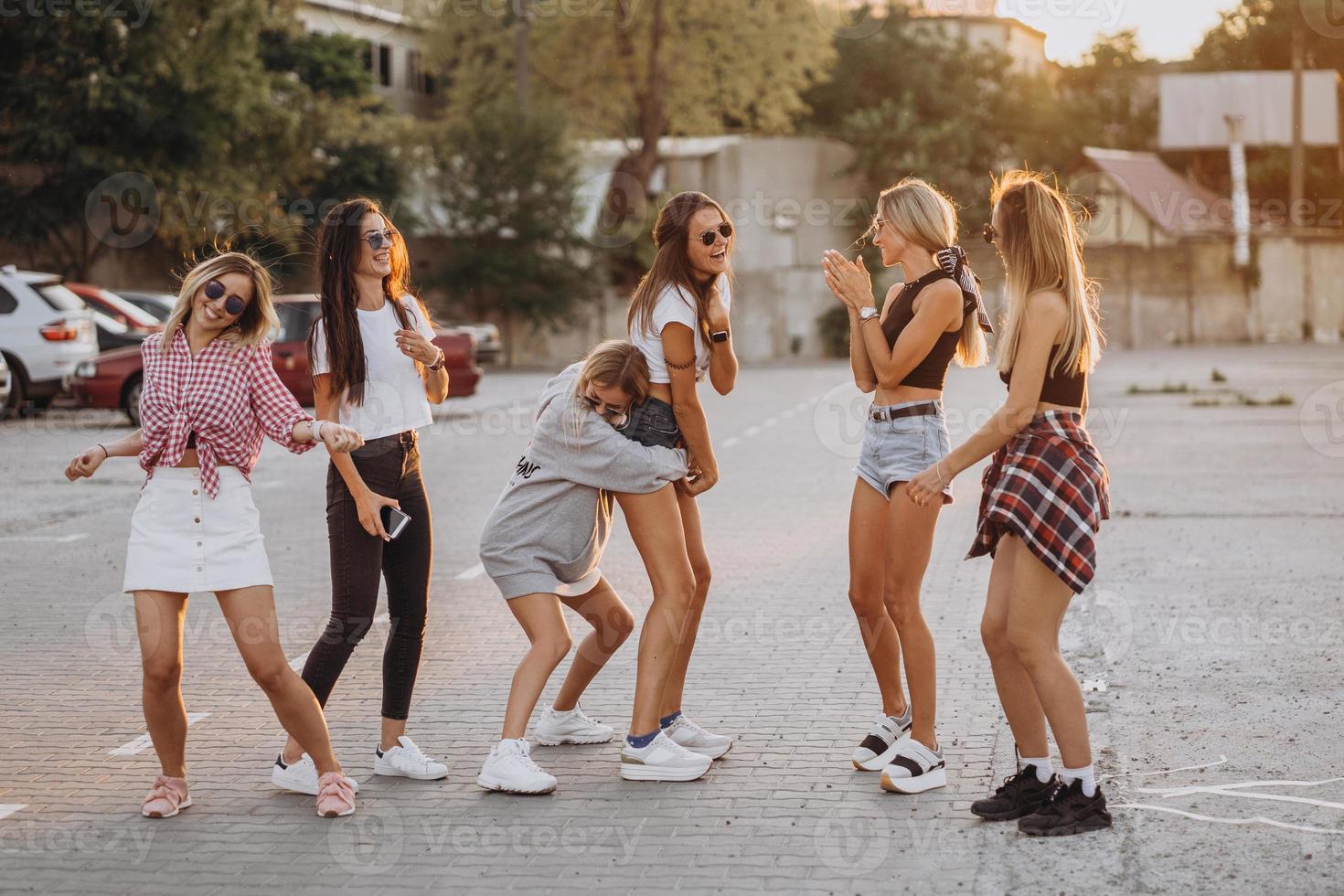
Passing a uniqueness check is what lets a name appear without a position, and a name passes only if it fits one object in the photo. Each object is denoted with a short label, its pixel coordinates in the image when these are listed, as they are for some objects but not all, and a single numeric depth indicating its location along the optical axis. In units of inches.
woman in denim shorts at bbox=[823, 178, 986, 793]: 214.2
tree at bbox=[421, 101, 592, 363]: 1593.3
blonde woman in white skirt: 199.3
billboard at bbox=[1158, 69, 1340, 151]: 2158.0
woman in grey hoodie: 216.1
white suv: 854.5
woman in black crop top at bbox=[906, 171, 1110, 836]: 192.5
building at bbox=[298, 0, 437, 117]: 1936.5
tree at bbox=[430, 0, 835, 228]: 1823.3
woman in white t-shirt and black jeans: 216.5
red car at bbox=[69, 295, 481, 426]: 810.2
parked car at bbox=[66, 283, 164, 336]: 934.2
